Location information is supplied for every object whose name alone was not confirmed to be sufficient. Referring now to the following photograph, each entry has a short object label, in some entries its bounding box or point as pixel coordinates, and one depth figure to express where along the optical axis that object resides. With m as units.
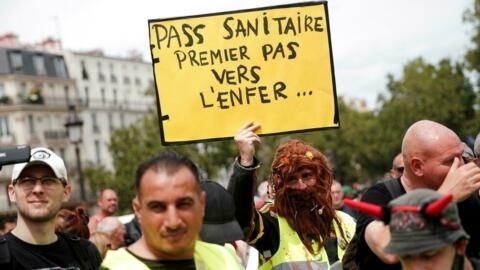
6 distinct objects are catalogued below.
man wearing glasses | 4.49
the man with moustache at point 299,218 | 4.99
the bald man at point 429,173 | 4.16
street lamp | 19.67
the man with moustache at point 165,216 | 3.25
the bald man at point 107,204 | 11.25
